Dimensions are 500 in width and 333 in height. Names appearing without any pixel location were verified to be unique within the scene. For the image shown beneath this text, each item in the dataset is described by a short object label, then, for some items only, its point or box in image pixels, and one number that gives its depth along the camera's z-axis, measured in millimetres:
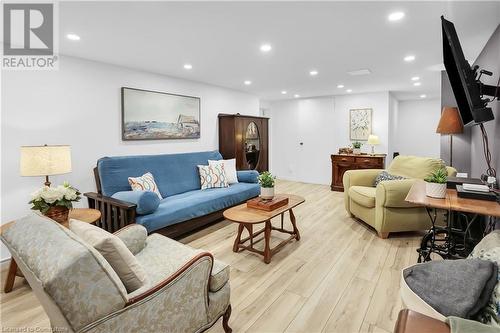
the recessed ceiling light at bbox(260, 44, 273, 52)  2783
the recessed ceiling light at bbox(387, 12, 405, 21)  2094
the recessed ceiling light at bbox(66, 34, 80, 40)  2439
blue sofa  2725
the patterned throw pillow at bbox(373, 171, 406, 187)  3607
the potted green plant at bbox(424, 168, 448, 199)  2133
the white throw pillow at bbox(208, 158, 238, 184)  4260
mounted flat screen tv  1853
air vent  3859
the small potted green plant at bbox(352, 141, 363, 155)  5684
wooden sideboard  5285
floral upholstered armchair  957
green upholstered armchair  3047
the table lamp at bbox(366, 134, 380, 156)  5426
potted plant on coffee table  2885
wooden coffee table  2493
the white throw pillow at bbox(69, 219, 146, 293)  1209
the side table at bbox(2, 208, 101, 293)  2129
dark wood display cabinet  4911
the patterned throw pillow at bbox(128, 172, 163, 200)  3109
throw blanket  1082
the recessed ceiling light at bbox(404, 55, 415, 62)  3189
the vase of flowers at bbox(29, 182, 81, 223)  2090
